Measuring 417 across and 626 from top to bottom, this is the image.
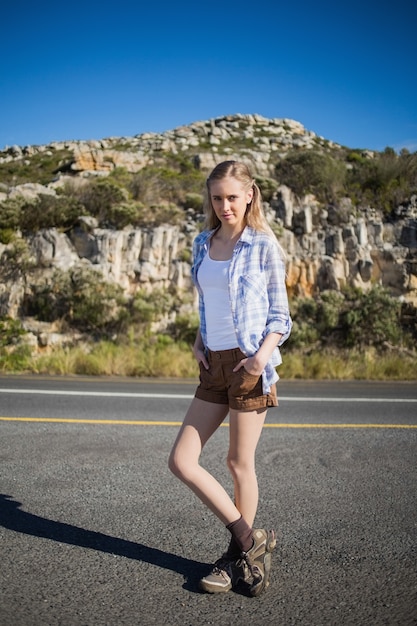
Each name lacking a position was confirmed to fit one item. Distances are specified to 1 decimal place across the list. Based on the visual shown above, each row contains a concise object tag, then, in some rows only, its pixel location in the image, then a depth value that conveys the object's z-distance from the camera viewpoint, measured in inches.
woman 109.1
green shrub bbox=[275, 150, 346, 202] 1047.0
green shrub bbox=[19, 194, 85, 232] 782.5
